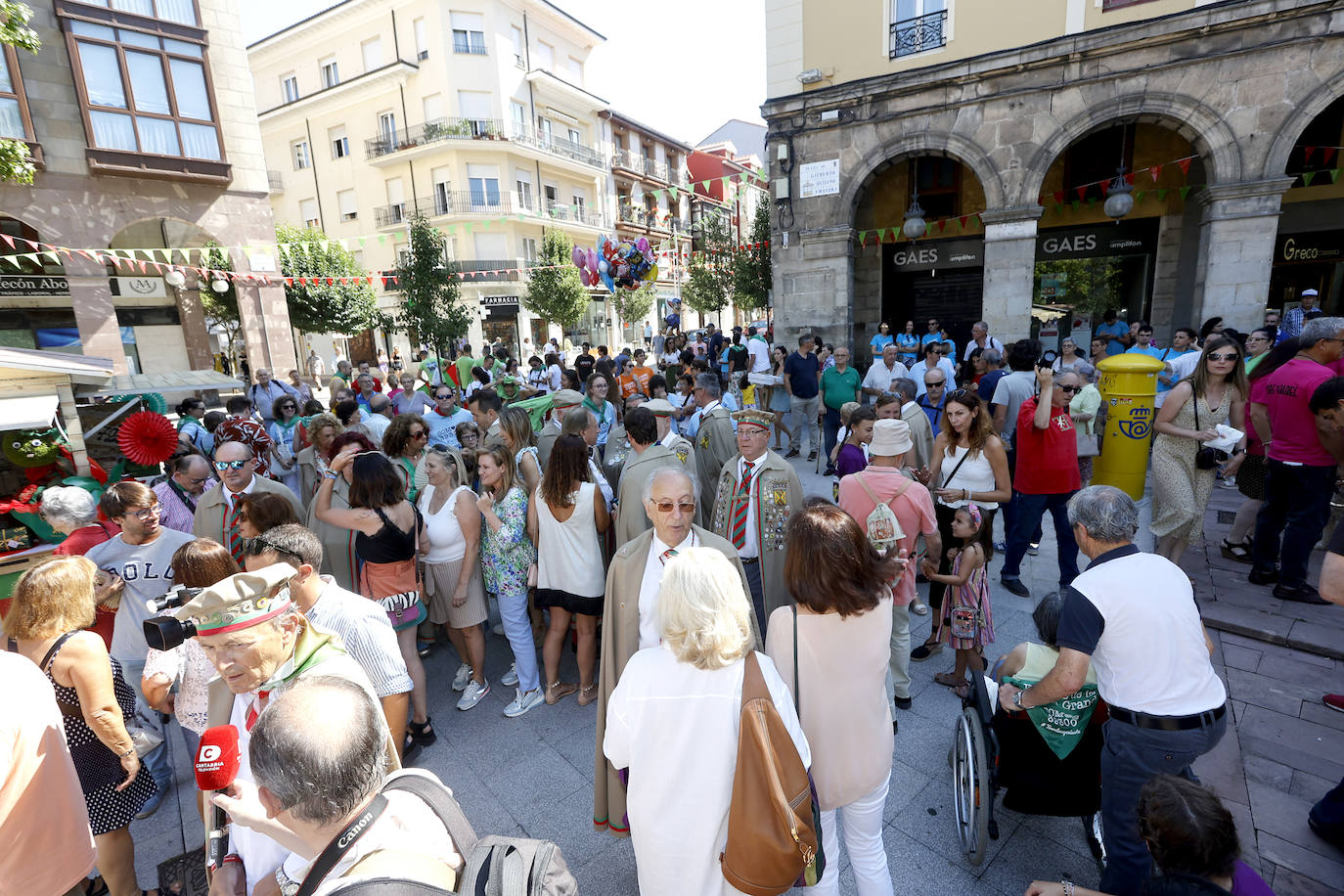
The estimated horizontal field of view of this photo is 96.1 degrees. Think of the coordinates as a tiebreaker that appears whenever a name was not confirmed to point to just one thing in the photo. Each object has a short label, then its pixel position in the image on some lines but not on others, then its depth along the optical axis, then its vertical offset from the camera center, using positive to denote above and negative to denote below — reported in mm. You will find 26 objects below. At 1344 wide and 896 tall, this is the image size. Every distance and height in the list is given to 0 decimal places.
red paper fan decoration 5168 -773
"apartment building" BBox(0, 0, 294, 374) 12664 +4110
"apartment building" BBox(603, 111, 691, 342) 37406 +9055
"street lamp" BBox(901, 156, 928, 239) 11297 +1580
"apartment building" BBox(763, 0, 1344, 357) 9055 +2589
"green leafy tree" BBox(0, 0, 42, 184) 6523 +3363
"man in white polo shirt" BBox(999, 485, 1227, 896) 2072 -1286
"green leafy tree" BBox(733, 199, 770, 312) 17578 +1563
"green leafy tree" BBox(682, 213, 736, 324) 22797 +2036
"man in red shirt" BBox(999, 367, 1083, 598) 4668 -1185
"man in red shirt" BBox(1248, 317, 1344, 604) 4246 -1135
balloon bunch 10625 +1058
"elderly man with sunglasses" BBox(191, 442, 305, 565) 3977 -1016
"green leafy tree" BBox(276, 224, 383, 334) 18047 +1458
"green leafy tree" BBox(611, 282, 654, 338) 32722 +1018
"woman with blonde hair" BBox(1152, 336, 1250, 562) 4613 -1001
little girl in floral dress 3475 -1624
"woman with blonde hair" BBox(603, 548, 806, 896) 1755 -1163
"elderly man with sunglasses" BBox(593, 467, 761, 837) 2809 -1133
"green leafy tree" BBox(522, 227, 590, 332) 25672 +1690
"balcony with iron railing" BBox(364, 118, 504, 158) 28000 +9217
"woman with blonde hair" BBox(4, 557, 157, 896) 2406 -1337
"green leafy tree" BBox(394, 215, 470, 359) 17141 +1220
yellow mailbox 5484 -1054
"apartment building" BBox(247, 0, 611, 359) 28438 +9953
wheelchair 2463 -1900
